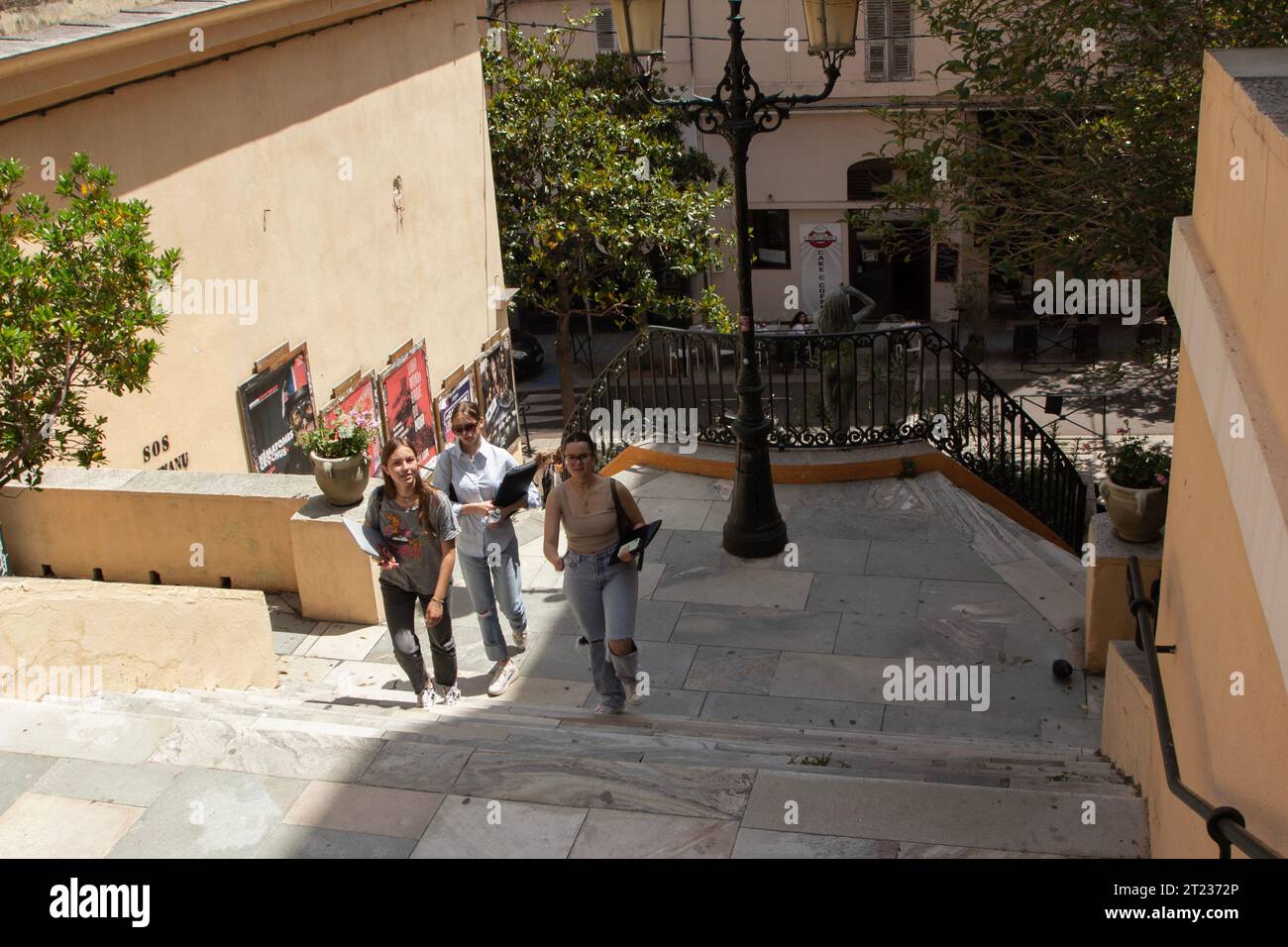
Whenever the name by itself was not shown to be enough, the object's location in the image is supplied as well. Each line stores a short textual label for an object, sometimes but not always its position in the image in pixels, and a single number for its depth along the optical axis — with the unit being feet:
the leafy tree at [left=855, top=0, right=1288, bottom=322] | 33.42
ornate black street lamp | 28.78
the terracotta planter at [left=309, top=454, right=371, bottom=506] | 26.40
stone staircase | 16.05
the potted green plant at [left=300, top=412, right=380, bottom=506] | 26.48
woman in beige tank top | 21.47
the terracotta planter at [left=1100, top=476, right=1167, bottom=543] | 23.26
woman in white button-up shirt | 23.76
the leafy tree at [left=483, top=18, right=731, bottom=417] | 59.52
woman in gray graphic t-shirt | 21.42
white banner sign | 87.61
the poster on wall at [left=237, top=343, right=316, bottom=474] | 37.70
